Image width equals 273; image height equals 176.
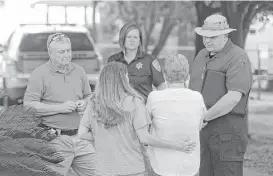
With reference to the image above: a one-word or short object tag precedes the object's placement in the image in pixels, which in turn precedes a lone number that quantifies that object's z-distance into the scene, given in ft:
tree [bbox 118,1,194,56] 87.04
